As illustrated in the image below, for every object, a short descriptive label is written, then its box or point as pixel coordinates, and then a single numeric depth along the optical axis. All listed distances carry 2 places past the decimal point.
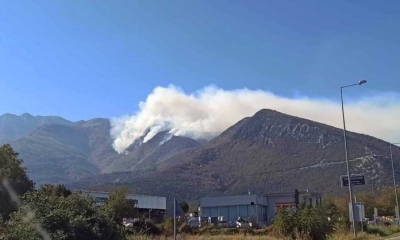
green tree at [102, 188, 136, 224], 59.22
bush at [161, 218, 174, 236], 42.79
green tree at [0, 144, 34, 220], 33.91
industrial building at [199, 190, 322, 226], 97.12
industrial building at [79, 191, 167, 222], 89.03
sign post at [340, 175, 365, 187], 36.56
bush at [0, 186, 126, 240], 13.83
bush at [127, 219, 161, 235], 41.23
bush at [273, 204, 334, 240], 27.90
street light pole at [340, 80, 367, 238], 34.00
